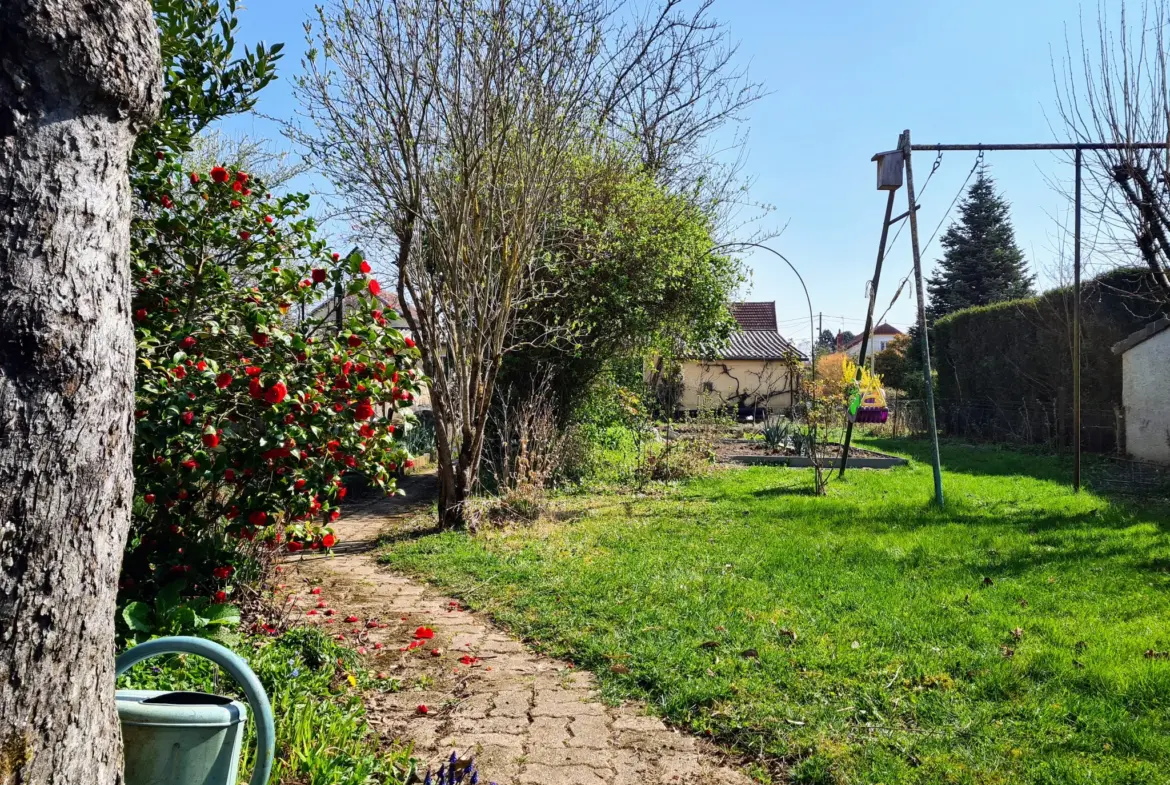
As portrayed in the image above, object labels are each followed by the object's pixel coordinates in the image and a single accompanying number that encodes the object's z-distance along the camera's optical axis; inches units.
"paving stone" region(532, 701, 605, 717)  137.6
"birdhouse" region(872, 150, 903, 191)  333.9
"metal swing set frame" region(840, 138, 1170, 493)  315.3
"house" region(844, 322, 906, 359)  2717.3
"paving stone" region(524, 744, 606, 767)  120.3
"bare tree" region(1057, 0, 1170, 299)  294.0
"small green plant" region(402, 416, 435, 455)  470.0
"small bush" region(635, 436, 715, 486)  434.6
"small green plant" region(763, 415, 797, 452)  558.9
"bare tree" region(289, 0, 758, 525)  270.8
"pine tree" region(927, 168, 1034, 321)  1264.8
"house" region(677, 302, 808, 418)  1166.6
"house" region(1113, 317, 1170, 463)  458.0
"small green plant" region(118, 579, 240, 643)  124.8
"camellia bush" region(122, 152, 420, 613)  138.6
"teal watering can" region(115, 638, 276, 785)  74.4
